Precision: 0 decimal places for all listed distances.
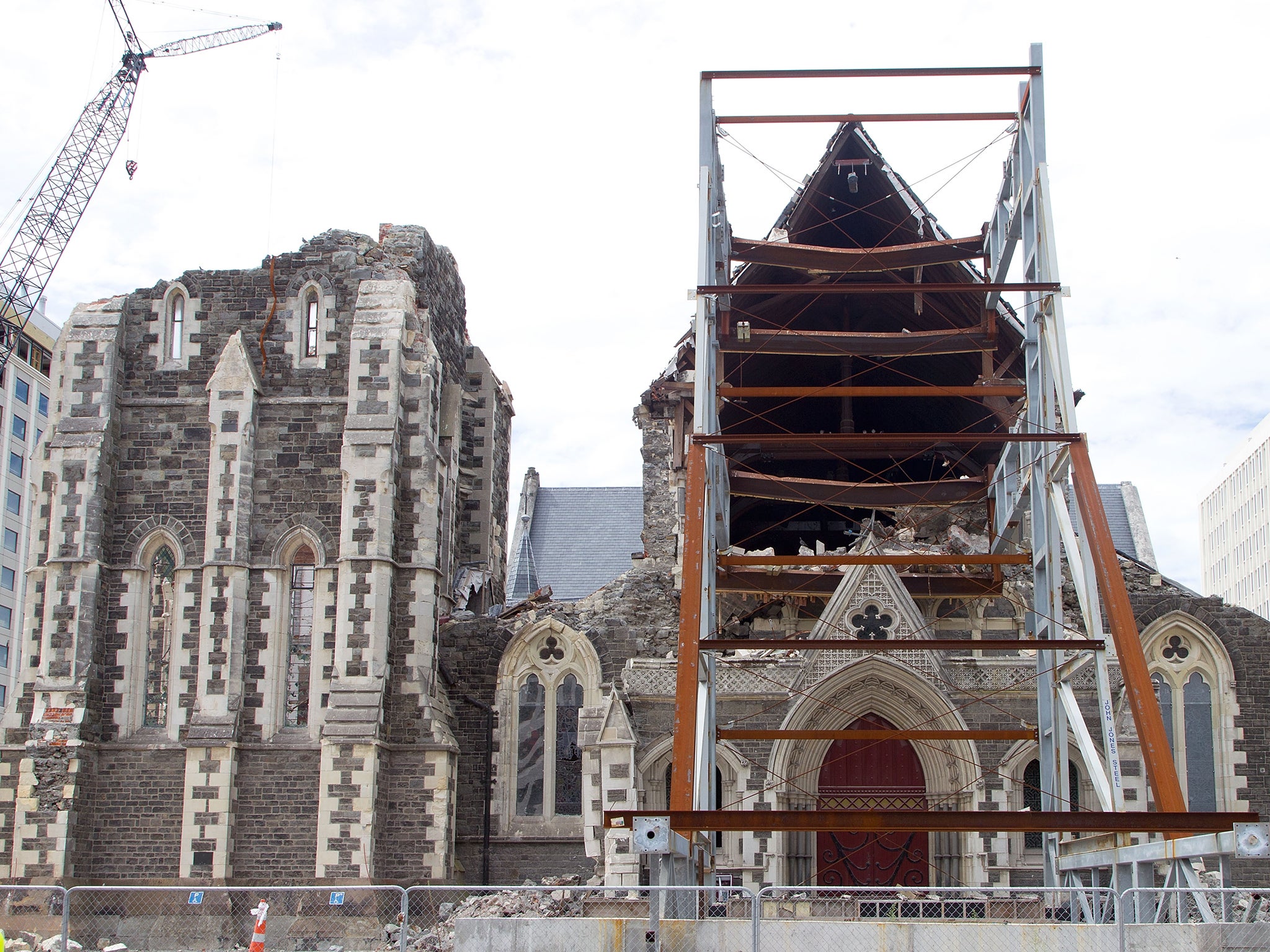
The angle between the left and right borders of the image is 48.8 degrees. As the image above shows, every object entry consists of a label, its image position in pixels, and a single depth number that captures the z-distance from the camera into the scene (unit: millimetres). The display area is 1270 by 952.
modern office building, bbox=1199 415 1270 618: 98000
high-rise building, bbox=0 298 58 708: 68688
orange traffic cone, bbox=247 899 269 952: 15242
